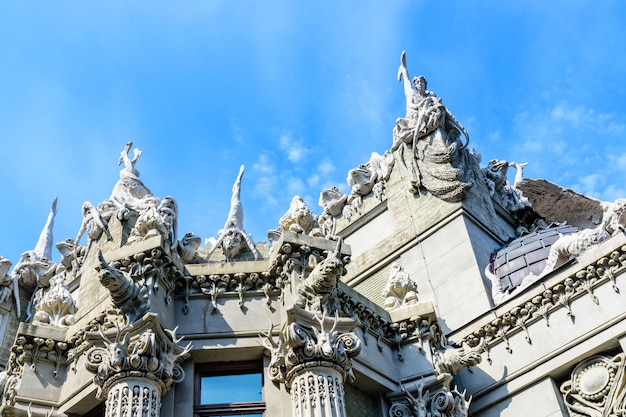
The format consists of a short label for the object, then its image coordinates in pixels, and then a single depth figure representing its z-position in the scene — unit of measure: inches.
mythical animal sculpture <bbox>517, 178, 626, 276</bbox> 1042.0
